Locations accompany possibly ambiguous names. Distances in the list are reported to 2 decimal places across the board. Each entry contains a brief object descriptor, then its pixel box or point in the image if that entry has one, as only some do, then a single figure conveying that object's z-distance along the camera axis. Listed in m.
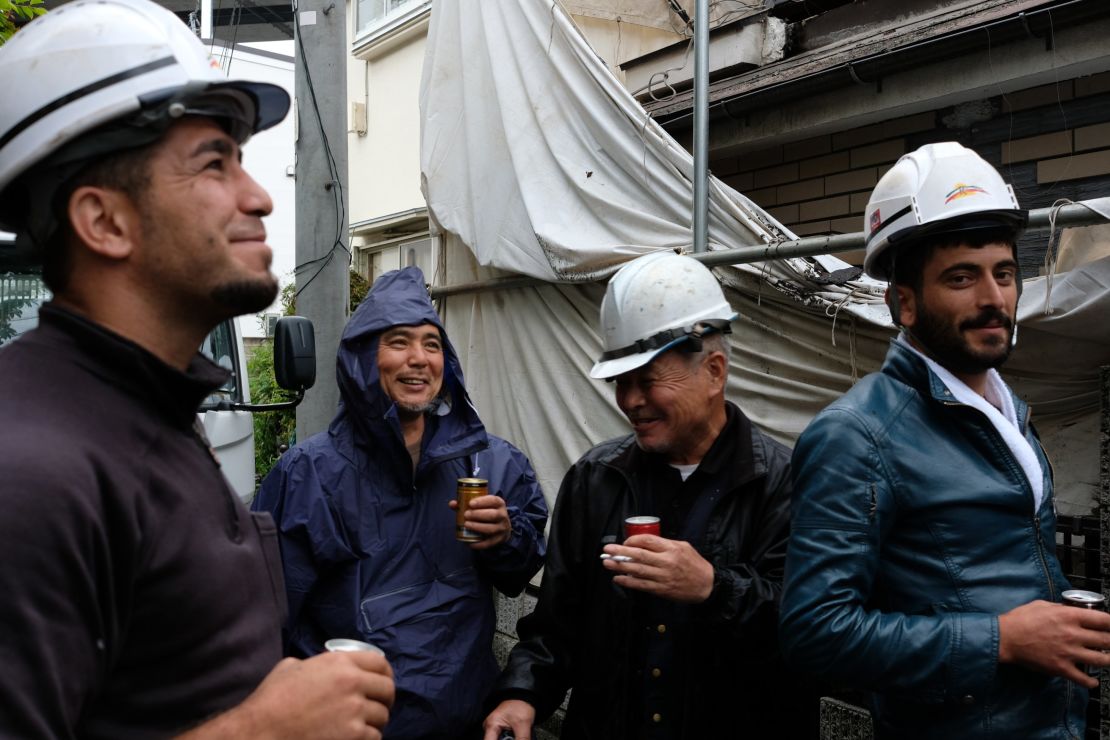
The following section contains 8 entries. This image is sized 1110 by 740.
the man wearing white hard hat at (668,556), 2.41
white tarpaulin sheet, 4.18
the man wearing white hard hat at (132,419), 1.10
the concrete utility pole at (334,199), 5.04
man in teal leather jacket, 1.90
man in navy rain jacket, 2.90
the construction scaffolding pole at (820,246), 2.91
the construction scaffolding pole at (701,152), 4.27
